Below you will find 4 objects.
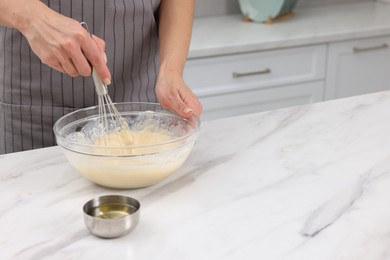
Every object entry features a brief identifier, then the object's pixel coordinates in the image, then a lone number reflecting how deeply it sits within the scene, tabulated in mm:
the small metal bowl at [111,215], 1169
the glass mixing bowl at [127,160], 1287
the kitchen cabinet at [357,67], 2620
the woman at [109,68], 1574
